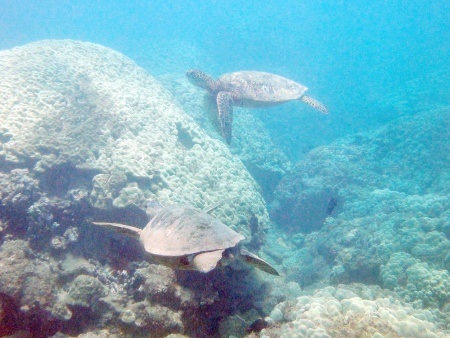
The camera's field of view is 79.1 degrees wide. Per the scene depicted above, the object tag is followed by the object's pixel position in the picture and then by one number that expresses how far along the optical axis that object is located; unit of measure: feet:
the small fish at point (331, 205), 29.53
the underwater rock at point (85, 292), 12.56
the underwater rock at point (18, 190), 15.96
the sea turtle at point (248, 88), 25.07
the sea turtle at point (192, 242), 8.97
